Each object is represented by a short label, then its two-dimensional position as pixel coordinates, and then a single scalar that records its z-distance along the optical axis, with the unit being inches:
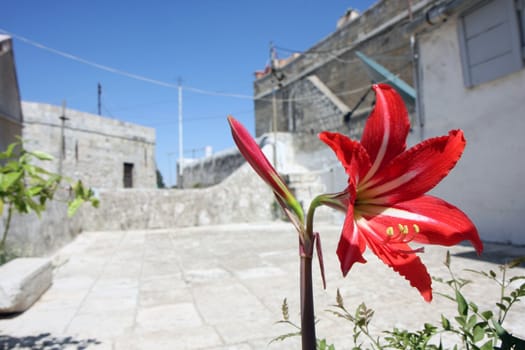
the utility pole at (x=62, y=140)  602.9
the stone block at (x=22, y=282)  106.3
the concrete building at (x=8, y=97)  242.3
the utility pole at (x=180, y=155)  898.7
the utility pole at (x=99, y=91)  963.1
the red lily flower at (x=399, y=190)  25.1
